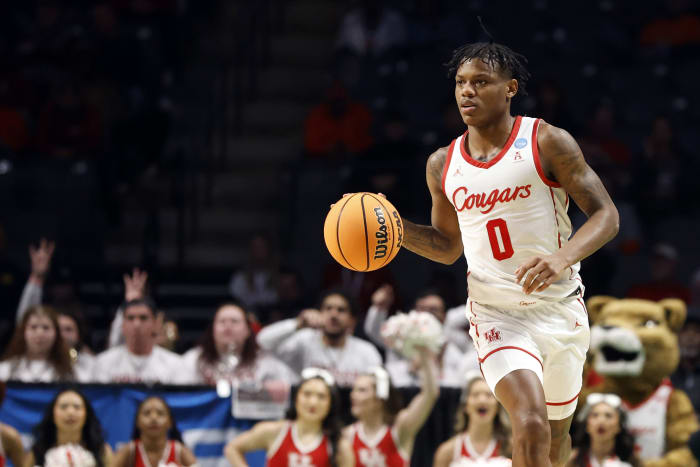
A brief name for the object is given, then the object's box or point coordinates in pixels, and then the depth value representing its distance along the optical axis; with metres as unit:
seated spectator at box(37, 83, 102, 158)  23.93
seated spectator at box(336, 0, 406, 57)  24.95
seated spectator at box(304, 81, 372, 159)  23.49
